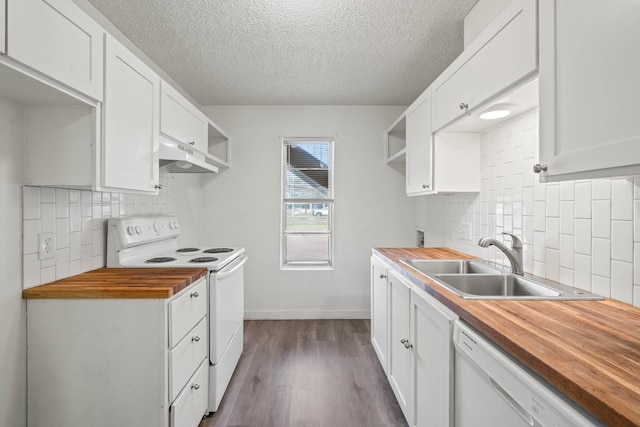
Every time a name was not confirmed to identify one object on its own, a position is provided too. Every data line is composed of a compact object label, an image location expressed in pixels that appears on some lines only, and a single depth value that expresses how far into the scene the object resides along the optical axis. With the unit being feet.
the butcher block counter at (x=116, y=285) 4.62
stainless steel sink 4.22
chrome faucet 5.43
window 12.11
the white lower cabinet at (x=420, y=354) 4.04
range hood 6.64
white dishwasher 2.26
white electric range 6.40
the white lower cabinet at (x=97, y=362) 4.63
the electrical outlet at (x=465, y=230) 7.97
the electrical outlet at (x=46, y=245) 4.90
